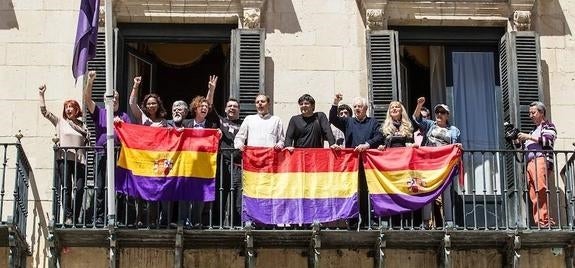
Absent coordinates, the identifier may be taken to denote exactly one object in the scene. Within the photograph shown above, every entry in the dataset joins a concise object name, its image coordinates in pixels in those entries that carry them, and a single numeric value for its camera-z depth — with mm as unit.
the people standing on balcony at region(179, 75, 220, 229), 16766
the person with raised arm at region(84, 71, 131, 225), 16859
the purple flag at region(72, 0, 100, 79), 16938
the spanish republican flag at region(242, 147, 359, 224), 16609
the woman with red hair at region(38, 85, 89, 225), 16766
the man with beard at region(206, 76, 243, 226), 16906
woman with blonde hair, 17188
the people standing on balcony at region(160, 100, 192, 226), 16828
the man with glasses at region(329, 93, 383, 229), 17078
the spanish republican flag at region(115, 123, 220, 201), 16547
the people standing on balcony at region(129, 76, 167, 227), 16828
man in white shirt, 17062
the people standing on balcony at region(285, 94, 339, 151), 17062
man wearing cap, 17078
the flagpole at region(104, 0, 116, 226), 16203
